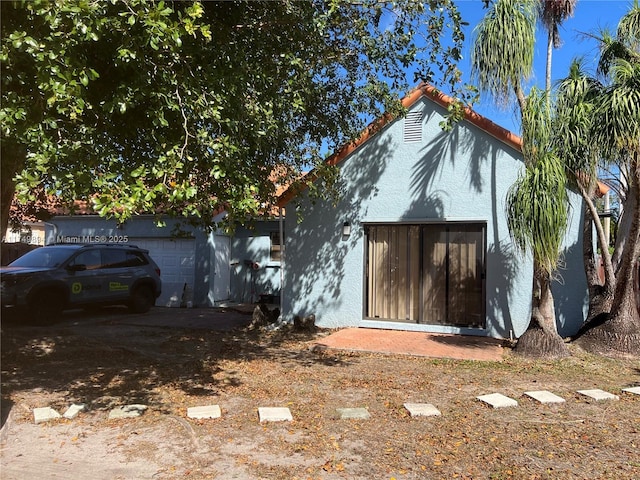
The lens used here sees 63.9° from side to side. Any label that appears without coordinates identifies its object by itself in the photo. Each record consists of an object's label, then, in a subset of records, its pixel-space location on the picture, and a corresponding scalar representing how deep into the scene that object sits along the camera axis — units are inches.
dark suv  413.5
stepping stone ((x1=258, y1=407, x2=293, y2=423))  205.2
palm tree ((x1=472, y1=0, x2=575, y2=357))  291.7
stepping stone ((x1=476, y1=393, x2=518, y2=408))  224.8
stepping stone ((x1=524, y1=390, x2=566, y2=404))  230.7
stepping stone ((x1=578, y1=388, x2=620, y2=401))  236.4
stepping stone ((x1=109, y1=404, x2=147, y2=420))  208.4
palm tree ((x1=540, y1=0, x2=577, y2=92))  583.8
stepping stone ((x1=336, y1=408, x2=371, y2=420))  208.8
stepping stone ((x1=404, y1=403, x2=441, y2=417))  212.5
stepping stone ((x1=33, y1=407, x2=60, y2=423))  203.2
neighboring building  574.2
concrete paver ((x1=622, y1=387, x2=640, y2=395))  245.6
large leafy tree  167.8
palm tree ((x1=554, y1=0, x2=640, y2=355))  285.6
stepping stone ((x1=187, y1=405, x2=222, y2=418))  208.5
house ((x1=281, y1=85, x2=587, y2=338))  377.1
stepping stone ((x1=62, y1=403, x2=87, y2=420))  207.9
